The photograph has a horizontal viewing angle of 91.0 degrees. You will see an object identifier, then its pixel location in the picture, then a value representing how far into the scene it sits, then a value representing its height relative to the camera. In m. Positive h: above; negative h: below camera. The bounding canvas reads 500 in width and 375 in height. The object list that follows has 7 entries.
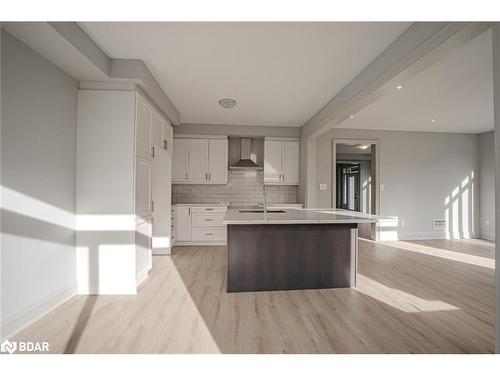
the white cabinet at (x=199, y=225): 4.96 -0.70
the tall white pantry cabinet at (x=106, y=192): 2.68 -0.02
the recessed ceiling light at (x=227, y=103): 3.83 +1.41
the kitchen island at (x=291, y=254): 2.74 -0.72
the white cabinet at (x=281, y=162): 5.41 +0.65
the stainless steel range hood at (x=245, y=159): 5.25 +0.70
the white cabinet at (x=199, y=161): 5.19 +0.64
